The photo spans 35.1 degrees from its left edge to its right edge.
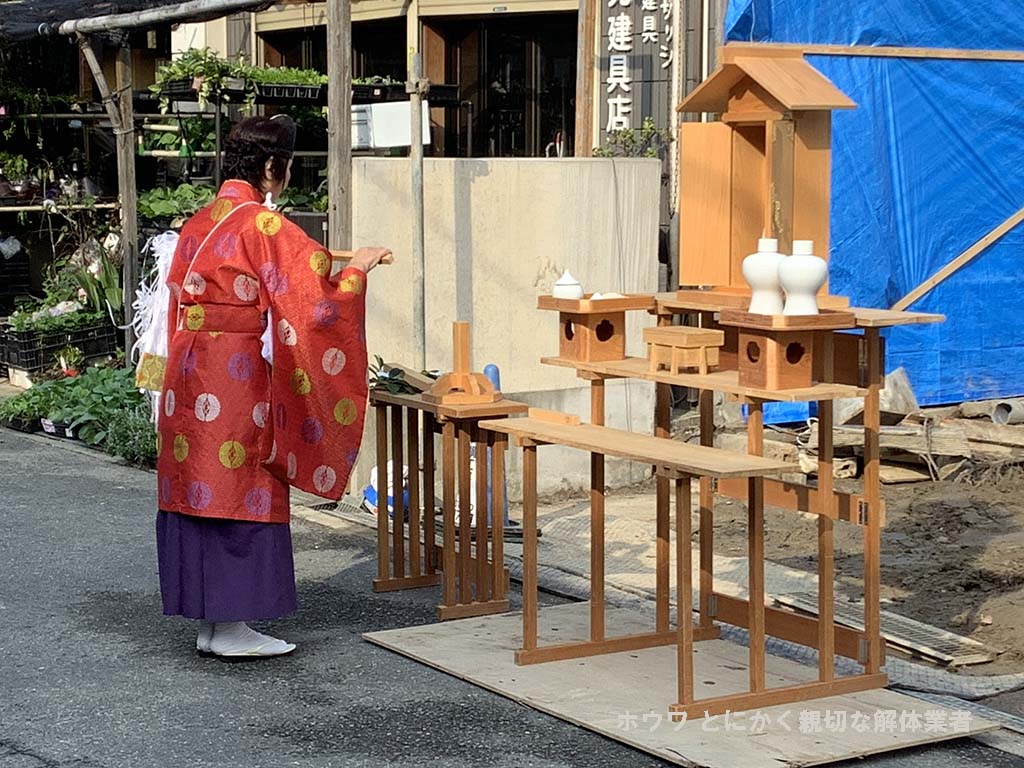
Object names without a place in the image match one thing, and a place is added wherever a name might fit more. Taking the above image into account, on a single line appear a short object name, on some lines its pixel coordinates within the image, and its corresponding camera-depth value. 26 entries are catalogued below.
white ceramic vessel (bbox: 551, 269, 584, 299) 5.66
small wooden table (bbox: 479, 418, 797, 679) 4.71
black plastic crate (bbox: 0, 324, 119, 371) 11.70
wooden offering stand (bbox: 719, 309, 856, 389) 4.71
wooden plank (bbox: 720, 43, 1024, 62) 8.02
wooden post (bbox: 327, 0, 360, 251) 8.39
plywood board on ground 4.59
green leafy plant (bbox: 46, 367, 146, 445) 10.03
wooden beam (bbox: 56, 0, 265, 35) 9.19
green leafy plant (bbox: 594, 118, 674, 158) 10.48
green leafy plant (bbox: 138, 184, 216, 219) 11.56
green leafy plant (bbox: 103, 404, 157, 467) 9.29
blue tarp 9.07
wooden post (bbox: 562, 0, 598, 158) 9.83
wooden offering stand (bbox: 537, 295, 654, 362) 5.58
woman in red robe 5.41
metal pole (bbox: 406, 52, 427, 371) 8.48
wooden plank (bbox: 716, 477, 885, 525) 5.13
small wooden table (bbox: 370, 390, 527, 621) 6.19
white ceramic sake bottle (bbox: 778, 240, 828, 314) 4.75
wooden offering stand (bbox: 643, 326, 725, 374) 5.07
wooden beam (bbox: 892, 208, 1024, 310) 9.27
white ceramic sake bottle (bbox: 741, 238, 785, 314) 4.81
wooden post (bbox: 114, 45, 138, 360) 10.40
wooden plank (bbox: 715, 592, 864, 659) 5.21
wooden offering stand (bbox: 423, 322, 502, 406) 6.29
